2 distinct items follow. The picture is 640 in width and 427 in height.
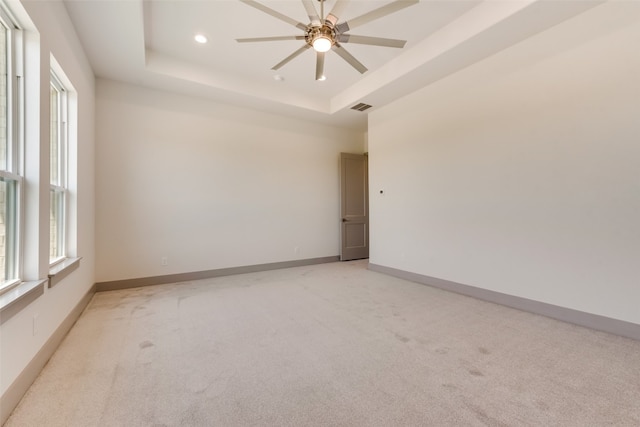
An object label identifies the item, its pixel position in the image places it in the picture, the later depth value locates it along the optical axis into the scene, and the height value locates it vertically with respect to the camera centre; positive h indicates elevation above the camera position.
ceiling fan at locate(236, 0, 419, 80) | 2.14 +1.66
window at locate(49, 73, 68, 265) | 2.54 +0.46
